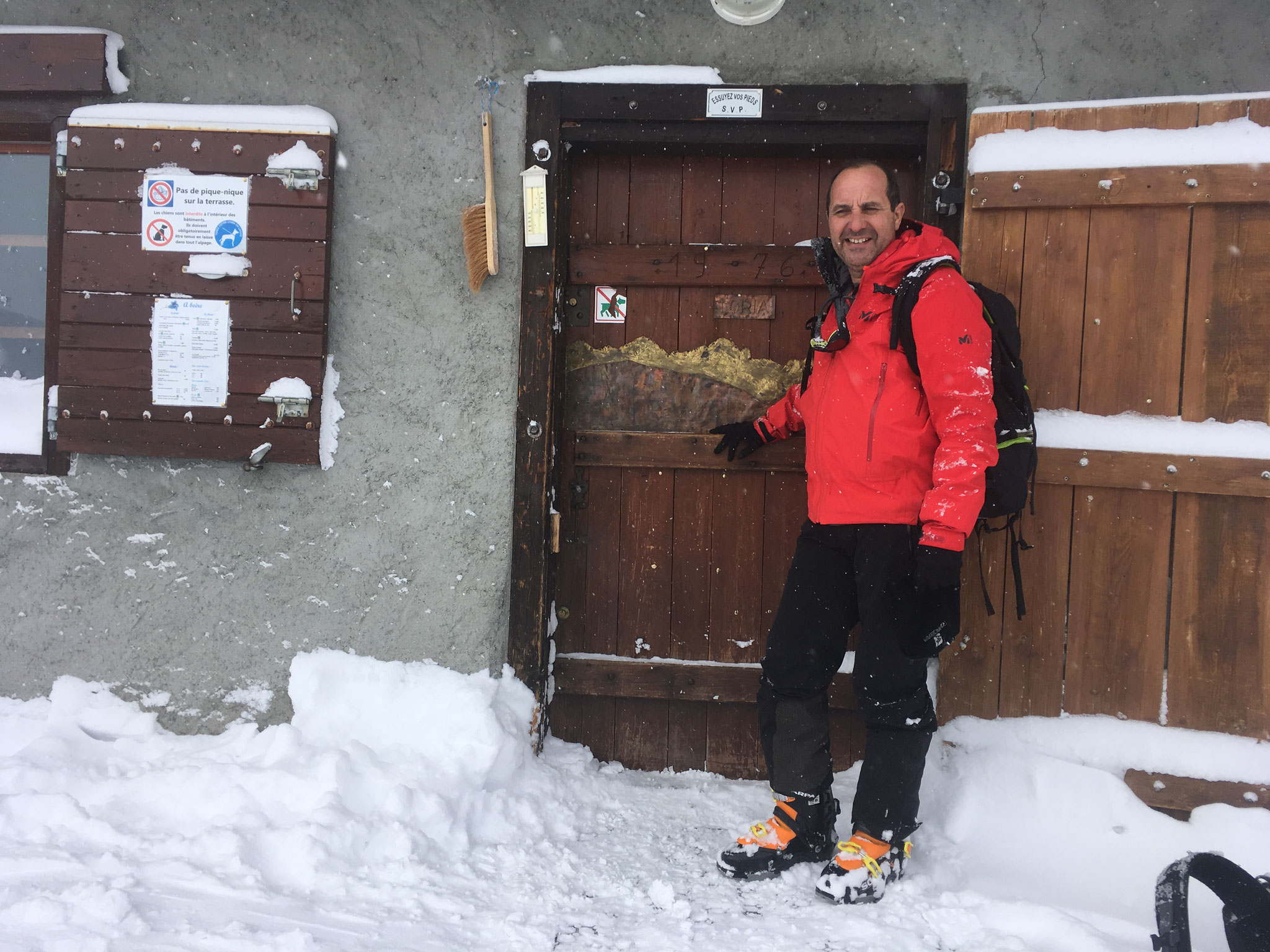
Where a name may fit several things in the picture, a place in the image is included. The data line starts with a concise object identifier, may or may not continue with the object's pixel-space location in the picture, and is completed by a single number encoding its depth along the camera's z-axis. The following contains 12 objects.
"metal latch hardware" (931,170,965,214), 2.63
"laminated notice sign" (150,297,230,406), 2.84
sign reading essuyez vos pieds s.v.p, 2.71
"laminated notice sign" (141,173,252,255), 2.83
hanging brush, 2.74
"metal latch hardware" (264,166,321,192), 2.78
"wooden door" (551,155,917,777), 2.97
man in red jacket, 2.05
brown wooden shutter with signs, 2.80
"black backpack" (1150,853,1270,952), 1.49
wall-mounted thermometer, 2.73
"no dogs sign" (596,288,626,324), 3.04
